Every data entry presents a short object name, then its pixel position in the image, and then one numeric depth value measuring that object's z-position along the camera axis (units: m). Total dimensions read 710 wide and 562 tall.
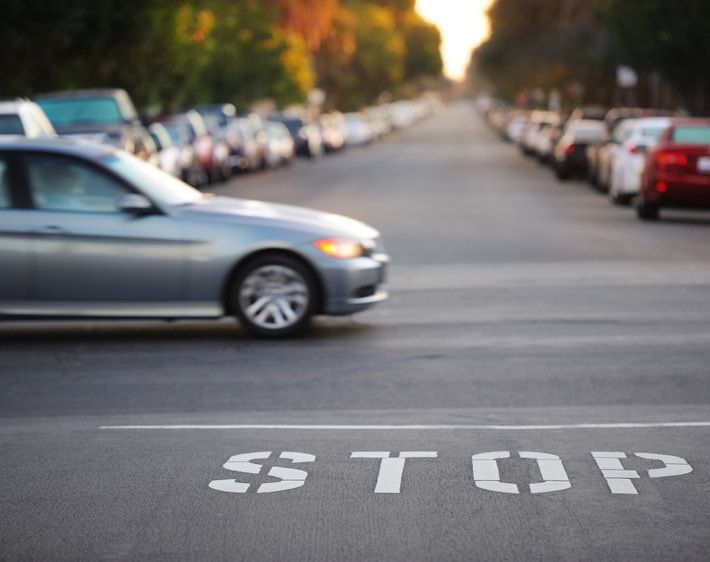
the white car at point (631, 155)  30.05
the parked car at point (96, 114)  28.72
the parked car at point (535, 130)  56.04
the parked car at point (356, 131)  82.94
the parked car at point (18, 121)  21.80
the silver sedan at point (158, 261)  12.49
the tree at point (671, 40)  43.38
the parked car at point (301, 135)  63.31
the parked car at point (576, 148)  40.97
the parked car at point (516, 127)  74.38
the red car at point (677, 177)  25.30
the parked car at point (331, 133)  71.62
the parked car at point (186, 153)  36.71
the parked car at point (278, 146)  53.03
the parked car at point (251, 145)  48.09
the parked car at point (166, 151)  34.06
